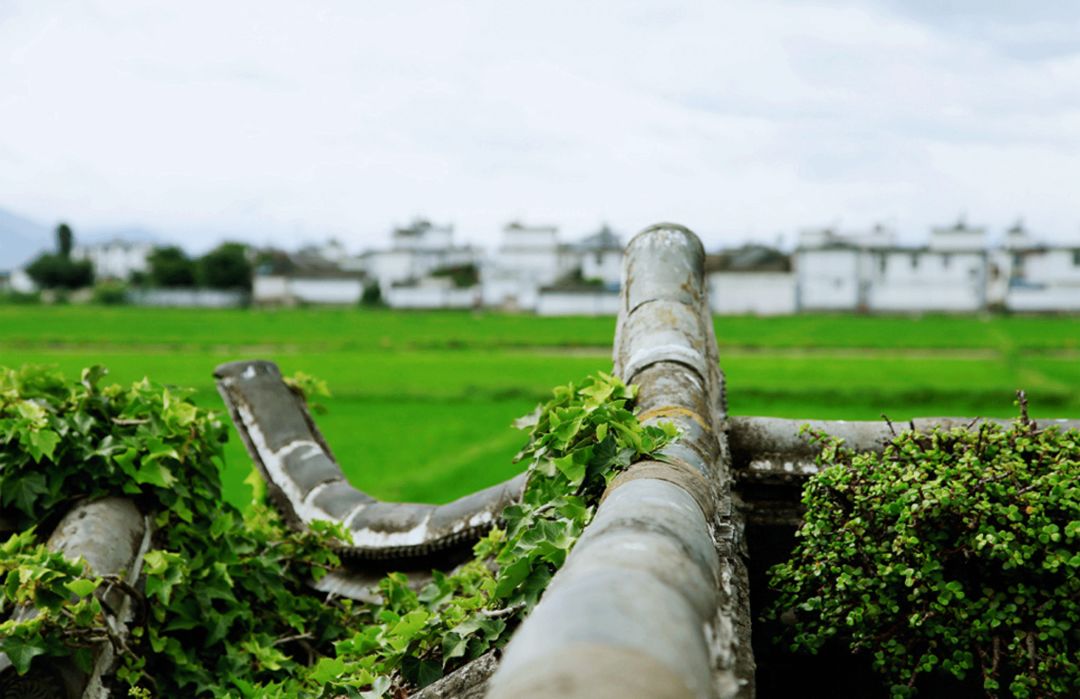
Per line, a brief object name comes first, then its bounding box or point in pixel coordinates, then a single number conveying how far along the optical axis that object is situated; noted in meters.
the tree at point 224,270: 62.47
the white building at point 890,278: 55.75
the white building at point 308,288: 60.97
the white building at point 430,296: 57.34
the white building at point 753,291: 54.47
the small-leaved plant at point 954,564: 2.31
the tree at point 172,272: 63.56
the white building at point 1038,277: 51.00
